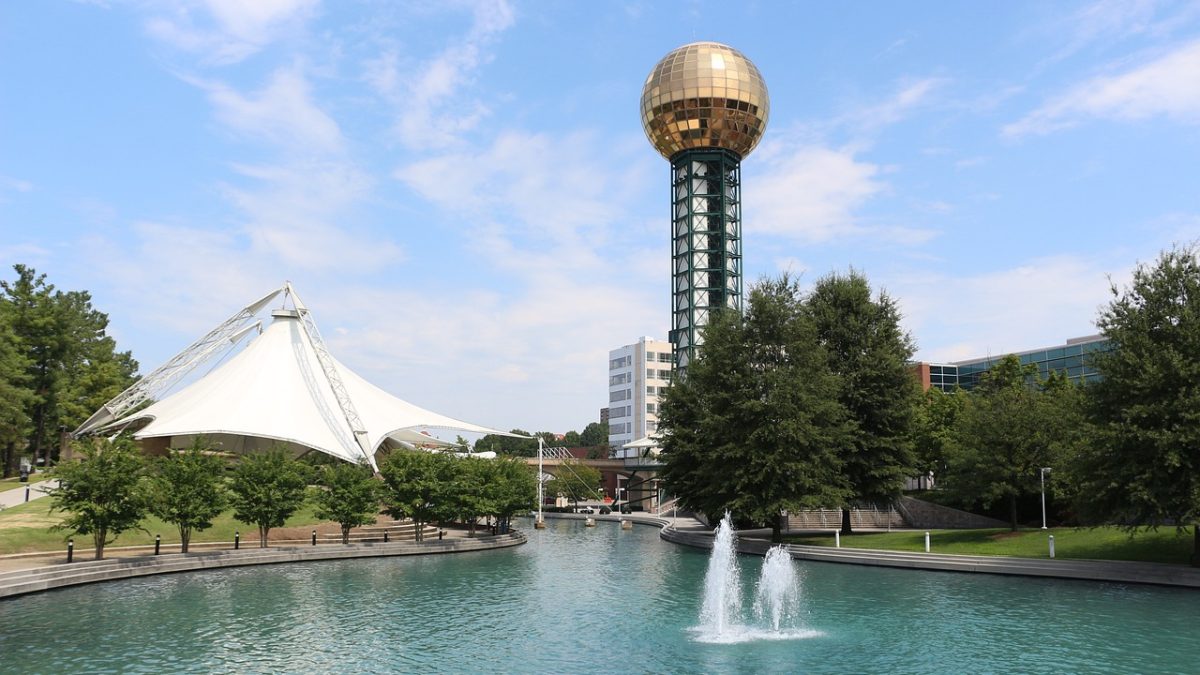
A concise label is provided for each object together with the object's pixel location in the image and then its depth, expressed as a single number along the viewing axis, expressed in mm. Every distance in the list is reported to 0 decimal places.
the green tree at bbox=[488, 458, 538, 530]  57625
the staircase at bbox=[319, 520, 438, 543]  52172
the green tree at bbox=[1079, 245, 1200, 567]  32250
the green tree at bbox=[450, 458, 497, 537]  53656
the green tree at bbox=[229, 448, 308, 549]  44250
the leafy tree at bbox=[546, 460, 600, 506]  103250
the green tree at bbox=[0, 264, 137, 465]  71312
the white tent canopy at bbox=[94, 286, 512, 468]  63656
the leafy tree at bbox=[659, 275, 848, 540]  46312
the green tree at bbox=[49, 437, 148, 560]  35844
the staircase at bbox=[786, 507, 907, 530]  63938
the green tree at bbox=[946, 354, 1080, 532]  45031
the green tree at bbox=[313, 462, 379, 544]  47656
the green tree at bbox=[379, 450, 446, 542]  51375
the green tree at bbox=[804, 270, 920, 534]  50062
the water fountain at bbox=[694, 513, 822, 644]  24750
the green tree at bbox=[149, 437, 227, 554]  40062
